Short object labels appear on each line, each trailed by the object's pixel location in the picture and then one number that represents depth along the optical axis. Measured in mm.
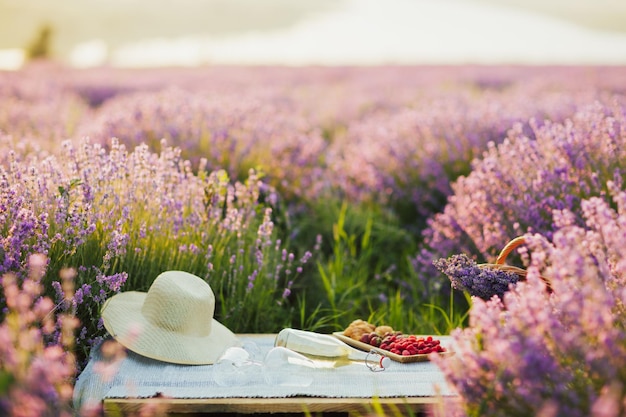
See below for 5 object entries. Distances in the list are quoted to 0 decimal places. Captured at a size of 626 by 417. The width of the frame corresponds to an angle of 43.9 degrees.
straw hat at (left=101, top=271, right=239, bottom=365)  3184
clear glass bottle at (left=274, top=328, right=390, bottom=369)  3273
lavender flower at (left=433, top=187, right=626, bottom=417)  2131
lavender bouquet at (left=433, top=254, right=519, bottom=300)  3262
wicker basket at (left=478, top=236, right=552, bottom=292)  3359
